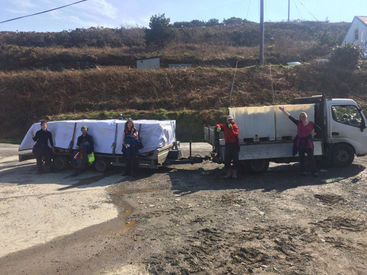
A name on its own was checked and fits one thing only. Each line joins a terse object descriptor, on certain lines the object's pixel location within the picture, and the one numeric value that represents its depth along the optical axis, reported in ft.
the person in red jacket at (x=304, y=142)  26.94
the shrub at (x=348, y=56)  86.07
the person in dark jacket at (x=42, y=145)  31.09
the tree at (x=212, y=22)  224.37
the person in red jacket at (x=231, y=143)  26.89
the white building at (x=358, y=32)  122.11
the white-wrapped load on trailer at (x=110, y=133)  30.01
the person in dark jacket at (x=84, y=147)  30.27
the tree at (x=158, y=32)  136.98
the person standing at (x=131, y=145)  28.73
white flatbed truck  28.60
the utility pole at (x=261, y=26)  72.39
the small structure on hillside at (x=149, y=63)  107.34
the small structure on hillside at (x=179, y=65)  106.48
